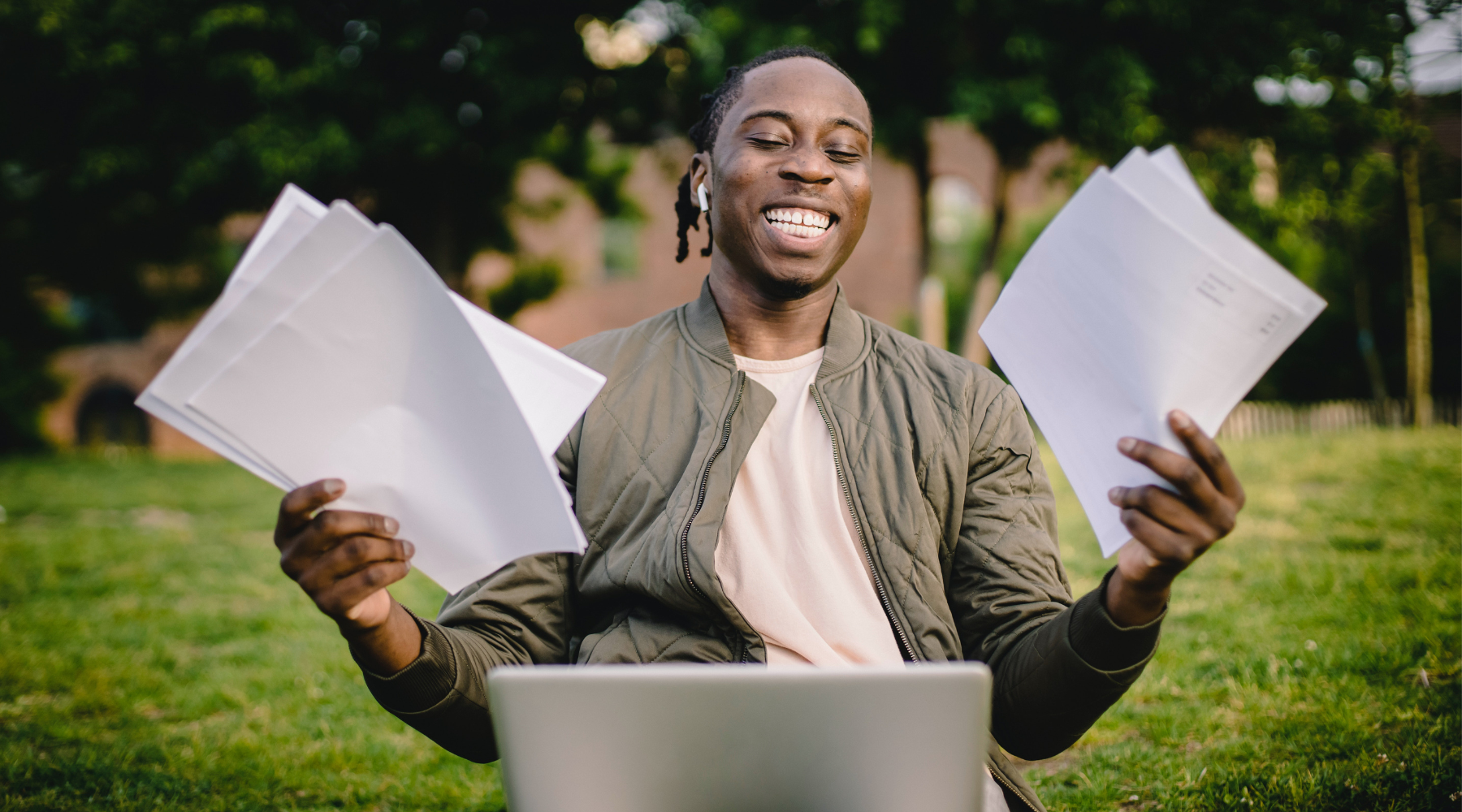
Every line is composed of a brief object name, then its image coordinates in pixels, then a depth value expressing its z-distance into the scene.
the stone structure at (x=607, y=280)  21.44
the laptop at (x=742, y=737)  1.04
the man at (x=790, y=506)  1.69
